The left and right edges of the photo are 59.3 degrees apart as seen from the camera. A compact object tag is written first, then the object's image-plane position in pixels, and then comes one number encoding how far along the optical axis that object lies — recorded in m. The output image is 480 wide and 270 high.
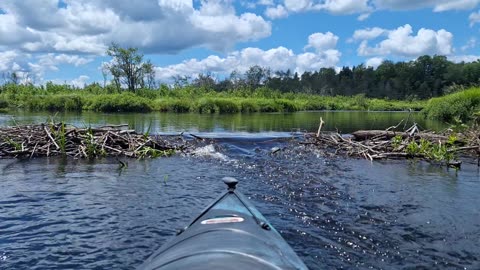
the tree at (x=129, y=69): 74.62
